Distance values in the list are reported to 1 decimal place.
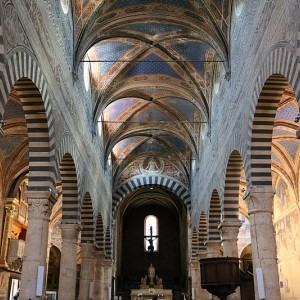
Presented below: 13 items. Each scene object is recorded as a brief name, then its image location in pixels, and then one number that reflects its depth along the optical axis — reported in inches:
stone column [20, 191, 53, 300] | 343.0
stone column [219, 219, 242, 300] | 470.9
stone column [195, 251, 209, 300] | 732.9
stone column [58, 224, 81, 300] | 469.1
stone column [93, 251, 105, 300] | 763.4
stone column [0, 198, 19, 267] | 682.2
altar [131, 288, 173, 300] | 911.0
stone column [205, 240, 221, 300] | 584.4
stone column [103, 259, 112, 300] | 865.5
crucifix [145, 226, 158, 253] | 1325.8
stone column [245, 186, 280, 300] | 338.0
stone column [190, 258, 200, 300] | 784.3
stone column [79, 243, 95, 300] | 598.4
